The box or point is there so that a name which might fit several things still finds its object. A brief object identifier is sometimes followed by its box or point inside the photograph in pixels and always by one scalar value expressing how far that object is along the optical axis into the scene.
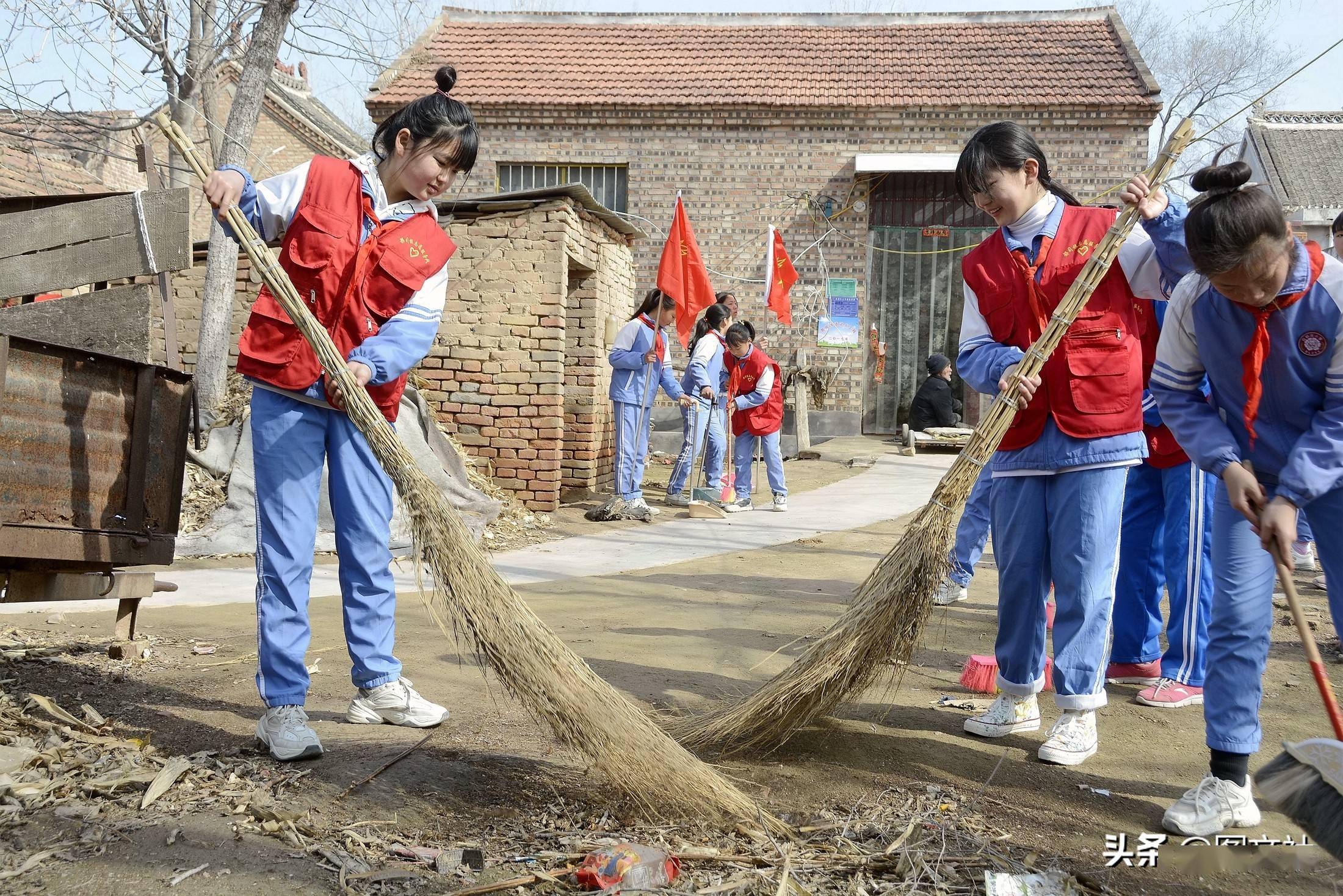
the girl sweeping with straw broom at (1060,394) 3.12
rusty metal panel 3.29
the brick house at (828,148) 14.82
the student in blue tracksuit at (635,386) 9.70
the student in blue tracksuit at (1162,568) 3.97
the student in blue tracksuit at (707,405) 10.49
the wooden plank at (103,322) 4.09
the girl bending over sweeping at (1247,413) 2.53
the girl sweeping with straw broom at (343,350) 3.11
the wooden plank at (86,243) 3.89
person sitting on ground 14.05
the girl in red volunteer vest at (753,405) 9.80
